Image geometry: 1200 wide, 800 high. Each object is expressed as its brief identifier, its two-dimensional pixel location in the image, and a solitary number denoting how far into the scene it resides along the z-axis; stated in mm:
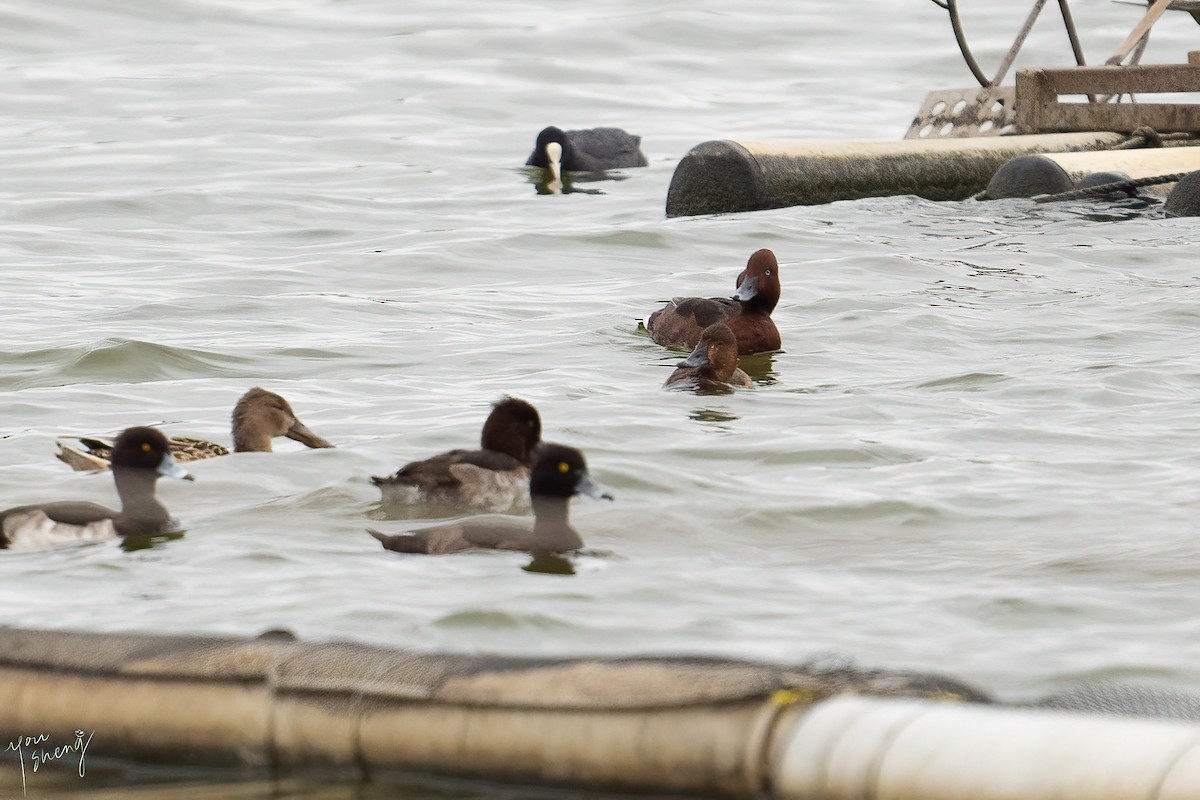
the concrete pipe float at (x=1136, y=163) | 35187
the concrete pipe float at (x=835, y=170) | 35781
